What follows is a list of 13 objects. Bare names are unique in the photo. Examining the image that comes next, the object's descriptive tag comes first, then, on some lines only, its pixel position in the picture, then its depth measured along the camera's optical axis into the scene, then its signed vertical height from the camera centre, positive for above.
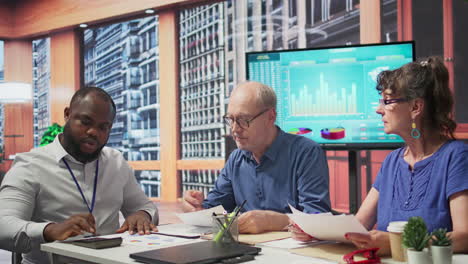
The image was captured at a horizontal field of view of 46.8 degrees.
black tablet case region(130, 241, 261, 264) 1.44 -0.37
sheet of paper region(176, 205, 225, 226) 2.03 -0.37
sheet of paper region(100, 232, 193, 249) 1.79 -0.41
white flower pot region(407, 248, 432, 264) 1.26 -0.33
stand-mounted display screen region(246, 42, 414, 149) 3.17 +0.18
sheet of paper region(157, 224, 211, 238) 2.00 -0.42
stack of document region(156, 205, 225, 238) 1.99 -0.41
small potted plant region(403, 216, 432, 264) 1.26 -0.29
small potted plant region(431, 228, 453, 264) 1.26 -0.31
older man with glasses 2.36 -0.20
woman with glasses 1.75 -0.13
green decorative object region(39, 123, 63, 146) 4.74 -0.08
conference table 1.47 -0.39
